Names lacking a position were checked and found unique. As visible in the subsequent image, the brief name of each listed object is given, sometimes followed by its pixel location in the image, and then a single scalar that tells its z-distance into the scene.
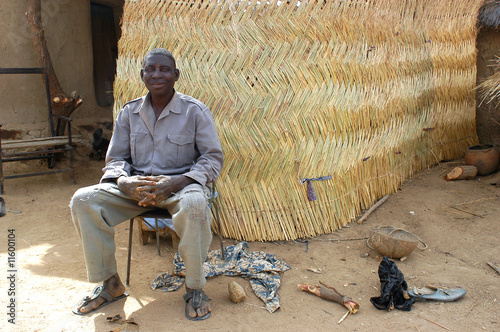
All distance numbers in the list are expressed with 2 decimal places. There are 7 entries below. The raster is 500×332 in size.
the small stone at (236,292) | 2.67
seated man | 2.45
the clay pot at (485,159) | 4.96
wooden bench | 5.25
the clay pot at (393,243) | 3.18
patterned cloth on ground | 2.81
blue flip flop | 2.64
